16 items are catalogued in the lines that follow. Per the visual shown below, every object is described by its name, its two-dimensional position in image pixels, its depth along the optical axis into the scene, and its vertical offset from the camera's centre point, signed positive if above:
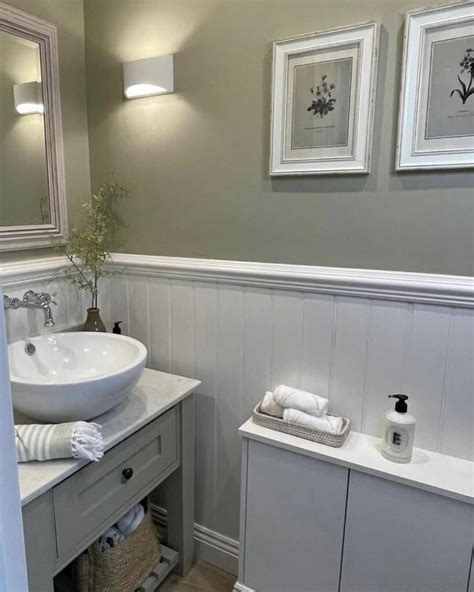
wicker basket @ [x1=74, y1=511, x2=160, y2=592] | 1.30 -1.11
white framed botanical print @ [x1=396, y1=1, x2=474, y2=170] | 1.05 +0.33
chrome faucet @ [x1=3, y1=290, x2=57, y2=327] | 1.35 -0.29
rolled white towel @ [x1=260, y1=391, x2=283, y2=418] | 1.33 -0.60
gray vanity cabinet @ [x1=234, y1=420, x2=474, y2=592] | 1.08 -0.85
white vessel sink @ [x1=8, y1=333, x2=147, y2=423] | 1.03 -0.47
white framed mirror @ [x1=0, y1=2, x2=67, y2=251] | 1.37 +0.26
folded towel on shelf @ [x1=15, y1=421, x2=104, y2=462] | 1.00 -0.54
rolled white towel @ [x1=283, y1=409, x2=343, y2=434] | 1.25 -0.61
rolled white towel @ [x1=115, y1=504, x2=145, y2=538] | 1.40 -1.03
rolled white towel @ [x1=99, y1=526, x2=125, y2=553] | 1.32 -1.03
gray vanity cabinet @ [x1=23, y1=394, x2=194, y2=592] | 0.97 -0.77
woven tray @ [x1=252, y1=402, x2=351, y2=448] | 1.23 -0.64
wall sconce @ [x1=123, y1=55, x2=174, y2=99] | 1.46 +0.48
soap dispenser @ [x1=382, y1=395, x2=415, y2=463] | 1.15 -0.59
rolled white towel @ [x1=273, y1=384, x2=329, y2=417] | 1.28 -0.56
